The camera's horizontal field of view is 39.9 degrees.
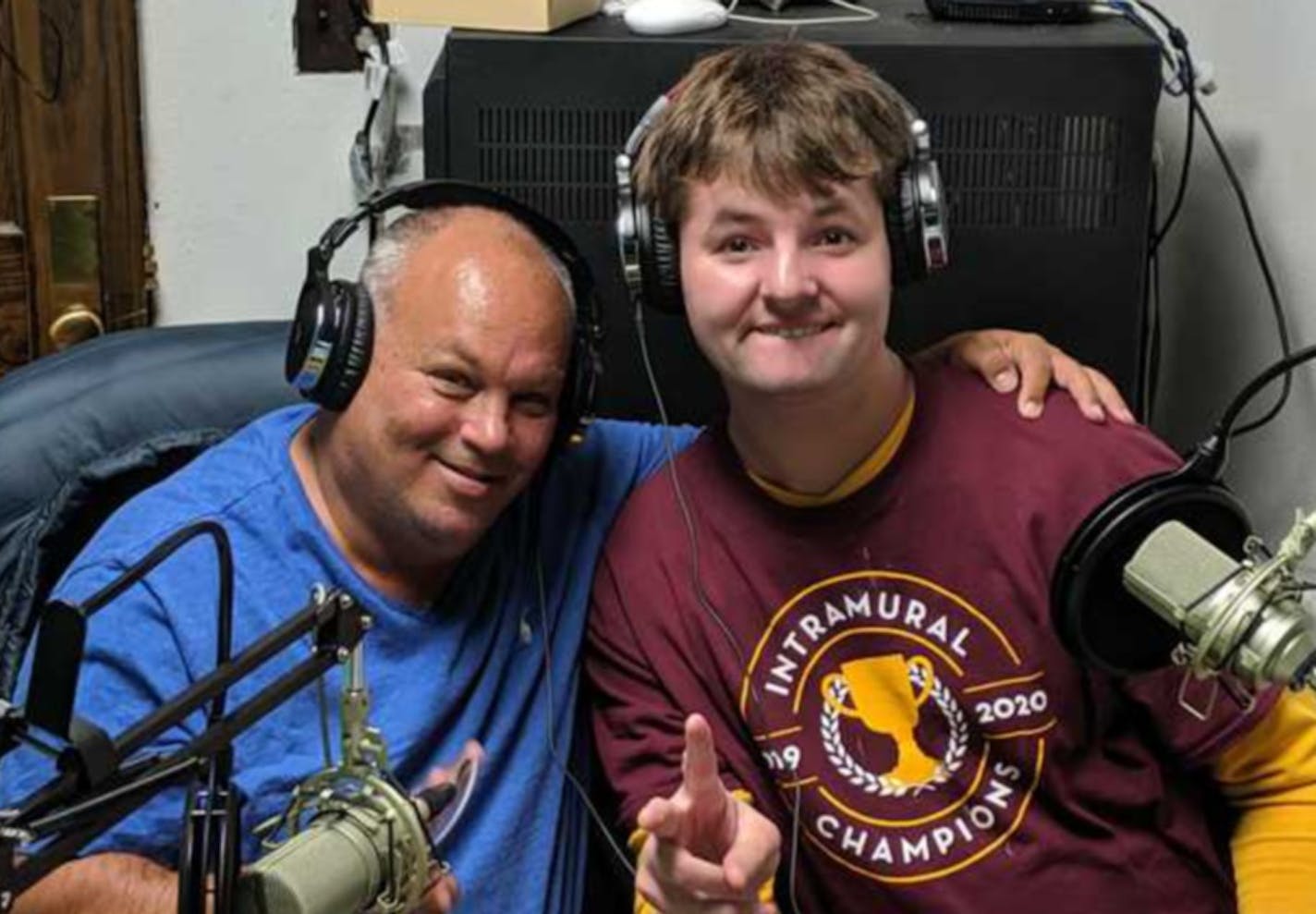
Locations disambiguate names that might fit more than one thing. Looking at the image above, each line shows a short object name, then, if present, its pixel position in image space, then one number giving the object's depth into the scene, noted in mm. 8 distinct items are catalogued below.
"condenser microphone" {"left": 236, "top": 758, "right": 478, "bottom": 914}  882
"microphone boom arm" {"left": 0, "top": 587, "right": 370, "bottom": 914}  793
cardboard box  1570
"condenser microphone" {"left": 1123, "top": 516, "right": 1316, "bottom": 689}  936
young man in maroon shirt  1354
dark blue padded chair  1503
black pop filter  1072
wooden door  2129
